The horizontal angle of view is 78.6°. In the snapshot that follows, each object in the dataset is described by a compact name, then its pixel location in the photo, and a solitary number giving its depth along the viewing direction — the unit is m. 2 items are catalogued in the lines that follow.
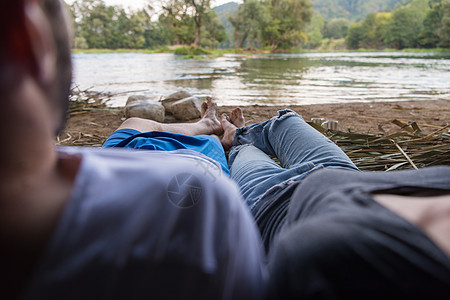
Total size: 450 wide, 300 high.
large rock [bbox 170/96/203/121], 4.30
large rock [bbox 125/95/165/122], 3.92
